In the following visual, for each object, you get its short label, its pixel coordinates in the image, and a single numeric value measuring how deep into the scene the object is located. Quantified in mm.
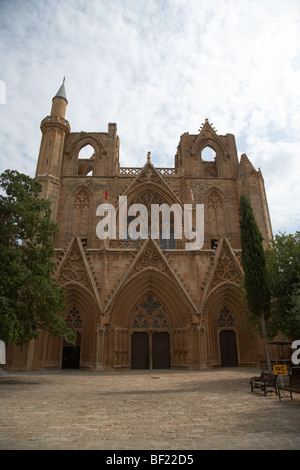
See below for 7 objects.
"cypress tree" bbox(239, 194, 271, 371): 13250
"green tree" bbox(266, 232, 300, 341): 12938
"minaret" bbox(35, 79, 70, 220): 24000
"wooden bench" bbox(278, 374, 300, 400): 8112
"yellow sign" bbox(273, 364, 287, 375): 9188
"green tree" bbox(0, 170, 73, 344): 12656
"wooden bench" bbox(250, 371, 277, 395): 9352
